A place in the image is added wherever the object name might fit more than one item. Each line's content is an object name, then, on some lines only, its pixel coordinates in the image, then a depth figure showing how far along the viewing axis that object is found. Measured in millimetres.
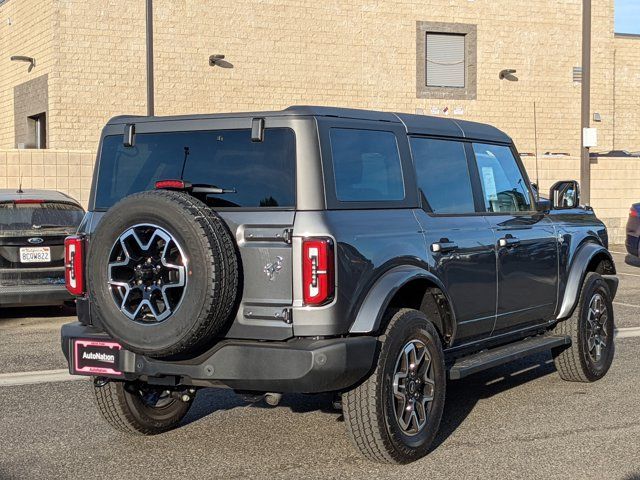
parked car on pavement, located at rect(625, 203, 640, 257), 17938
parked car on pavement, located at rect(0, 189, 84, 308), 11344
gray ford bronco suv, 5203
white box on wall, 21578
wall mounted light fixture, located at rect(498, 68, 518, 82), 29719
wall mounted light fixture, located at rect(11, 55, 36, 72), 25766
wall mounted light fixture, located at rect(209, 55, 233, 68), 25939
